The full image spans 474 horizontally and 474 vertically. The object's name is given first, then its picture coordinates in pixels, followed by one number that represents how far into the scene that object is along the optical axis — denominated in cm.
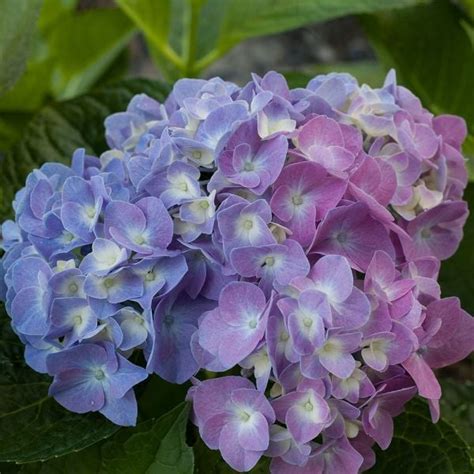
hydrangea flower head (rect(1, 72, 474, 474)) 67
